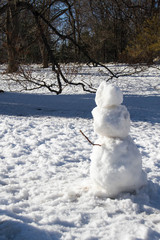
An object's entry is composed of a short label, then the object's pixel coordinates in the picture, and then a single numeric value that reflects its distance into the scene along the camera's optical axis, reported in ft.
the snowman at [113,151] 9.01
